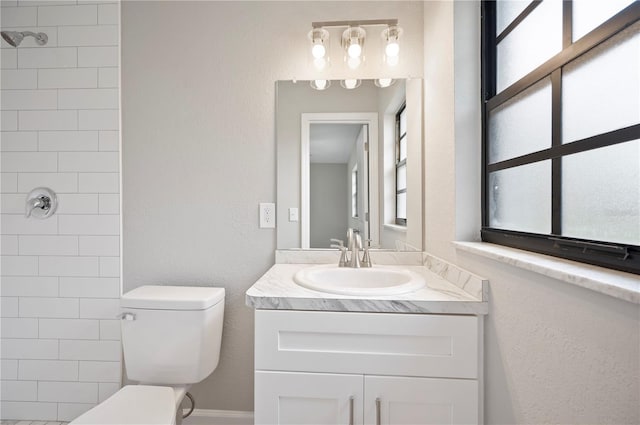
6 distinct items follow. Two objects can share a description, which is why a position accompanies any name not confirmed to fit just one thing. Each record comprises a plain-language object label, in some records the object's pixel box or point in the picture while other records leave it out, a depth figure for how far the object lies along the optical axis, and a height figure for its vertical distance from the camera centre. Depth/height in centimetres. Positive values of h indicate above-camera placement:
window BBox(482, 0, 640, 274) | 63 +22
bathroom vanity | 98 -48
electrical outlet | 158 -1
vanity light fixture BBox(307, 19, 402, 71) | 146 +84
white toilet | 133 -56
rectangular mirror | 155 +25
